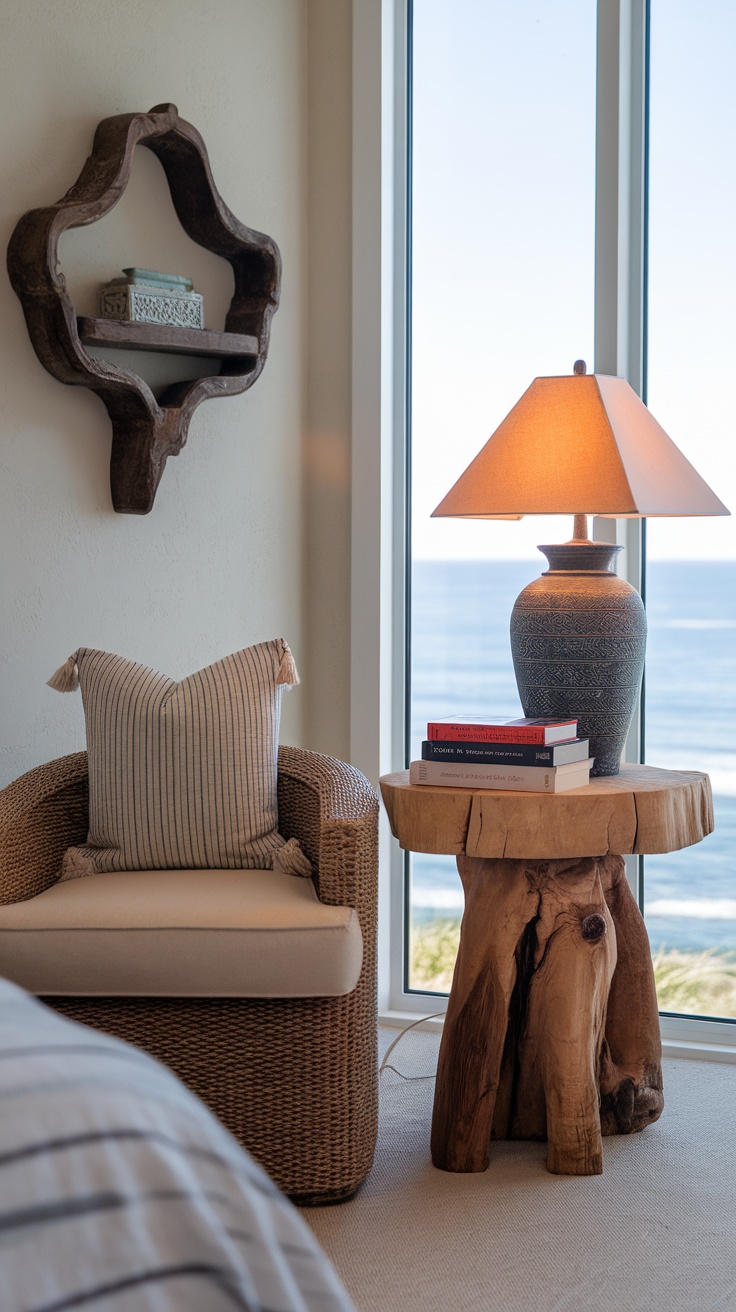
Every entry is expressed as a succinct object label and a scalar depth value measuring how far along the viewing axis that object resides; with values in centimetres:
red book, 214
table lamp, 219
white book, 213
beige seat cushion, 192
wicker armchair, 200
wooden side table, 210
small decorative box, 251
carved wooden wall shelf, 235
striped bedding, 73
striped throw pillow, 221
